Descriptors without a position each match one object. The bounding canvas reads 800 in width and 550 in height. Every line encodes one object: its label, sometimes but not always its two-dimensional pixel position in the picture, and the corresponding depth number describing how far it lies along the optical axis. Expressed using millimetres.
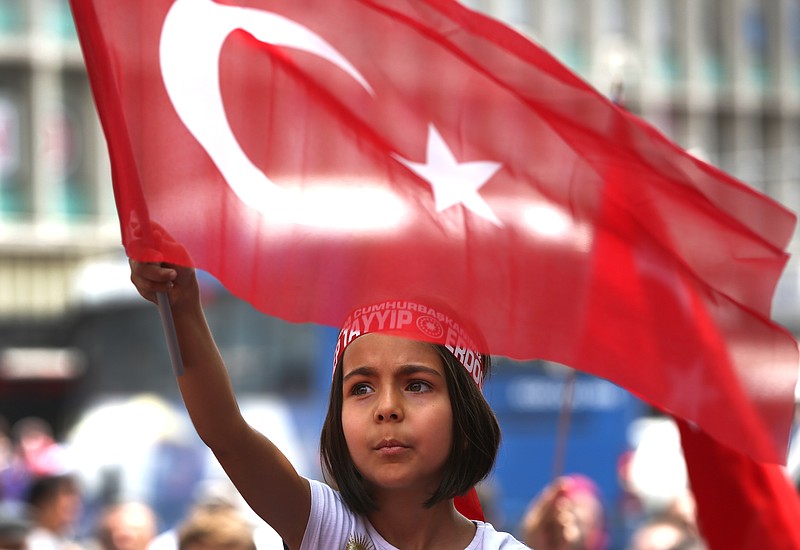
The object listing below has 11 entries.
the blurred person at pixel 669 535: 13629
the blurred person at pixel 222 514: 9921
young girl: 5406
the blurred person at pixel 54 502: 17493
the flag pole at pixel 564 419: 9349
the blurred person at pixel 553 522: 8873
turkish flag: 6387
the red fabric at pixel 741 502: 8724
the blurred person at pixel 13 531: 13042
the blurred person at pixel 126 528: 15725
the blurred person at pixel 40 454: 24598
